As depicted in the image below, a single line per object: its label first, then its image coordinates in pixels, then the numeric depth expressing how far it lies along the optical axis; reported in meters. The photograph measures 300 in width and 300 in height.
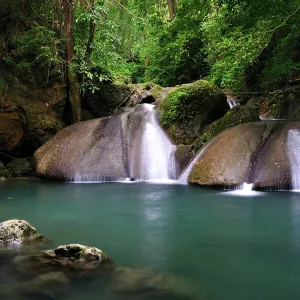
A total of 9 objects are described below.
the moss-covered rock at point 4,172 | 11.59
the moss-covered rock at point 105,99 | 14.09
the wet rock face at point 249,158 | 8.47
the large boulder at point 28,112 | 12.19
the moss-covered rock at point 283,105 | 12.69
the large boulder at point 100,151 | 10.77
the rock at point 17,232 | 4.91
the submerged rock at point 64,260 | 3.92
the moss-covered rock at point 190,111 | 12.02
